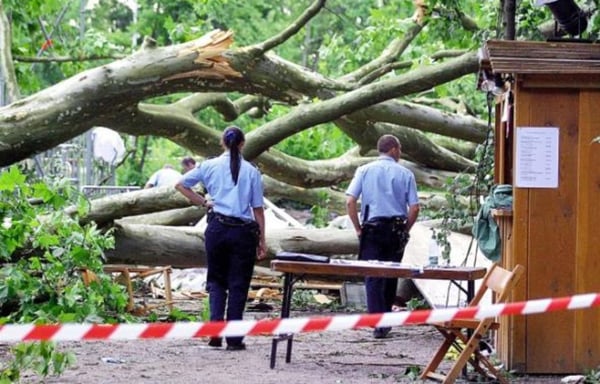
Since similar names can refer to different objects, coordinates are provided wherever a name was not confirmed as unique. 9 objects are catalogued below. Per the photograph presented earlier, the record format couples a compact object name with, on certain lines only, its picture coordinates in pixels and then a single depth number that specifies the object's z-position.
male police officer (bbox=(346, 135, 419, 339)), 20.25
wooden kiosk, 15.41
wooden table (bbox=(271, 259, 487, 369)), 16.13
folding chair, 14.12
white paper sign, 15.44
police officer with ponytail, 18.04
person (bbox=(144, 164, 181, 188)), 35.45
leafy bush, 17.55
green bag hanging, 16.31
